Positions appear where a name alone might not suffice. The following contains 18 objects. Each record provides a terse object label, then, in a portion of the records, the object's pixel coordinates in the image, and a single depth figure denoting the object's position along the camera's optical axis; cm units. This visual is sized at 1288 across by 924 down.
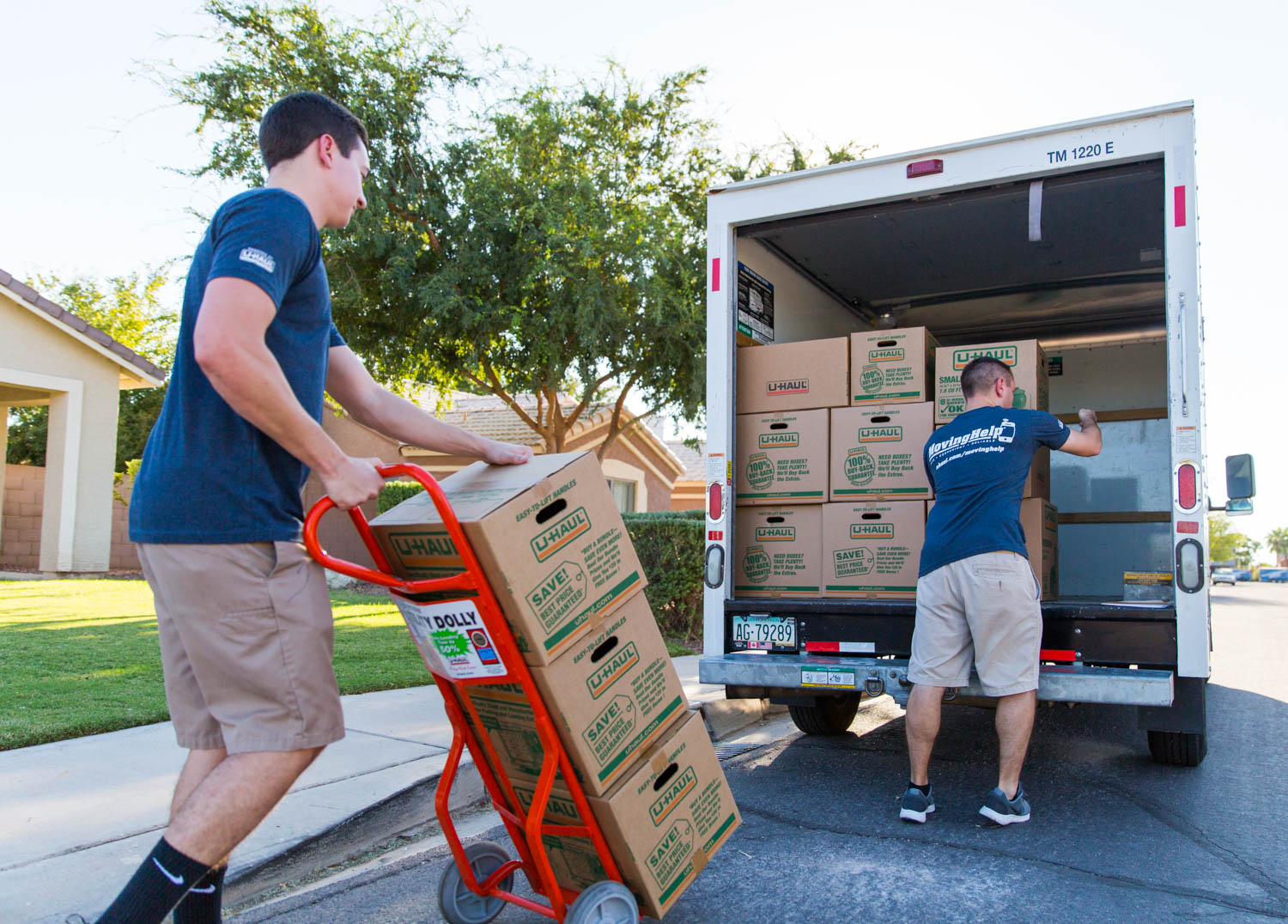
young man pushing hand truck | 191
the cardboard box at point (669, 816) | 240
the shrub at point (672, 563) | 953
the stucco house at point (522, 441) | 1911
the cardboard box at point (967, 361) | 475
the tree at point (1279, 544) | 14349
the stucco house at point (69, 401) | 1435
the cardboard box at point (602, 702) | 230
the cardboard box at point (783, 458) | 496
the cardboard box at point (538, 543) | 216
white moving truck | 399
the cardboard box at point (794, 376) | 500
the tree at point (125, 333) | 2900
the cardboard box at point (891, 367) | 489
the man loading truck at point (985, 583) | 383
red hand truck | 215
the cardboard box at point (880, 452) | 480
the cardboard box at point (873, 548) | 474
